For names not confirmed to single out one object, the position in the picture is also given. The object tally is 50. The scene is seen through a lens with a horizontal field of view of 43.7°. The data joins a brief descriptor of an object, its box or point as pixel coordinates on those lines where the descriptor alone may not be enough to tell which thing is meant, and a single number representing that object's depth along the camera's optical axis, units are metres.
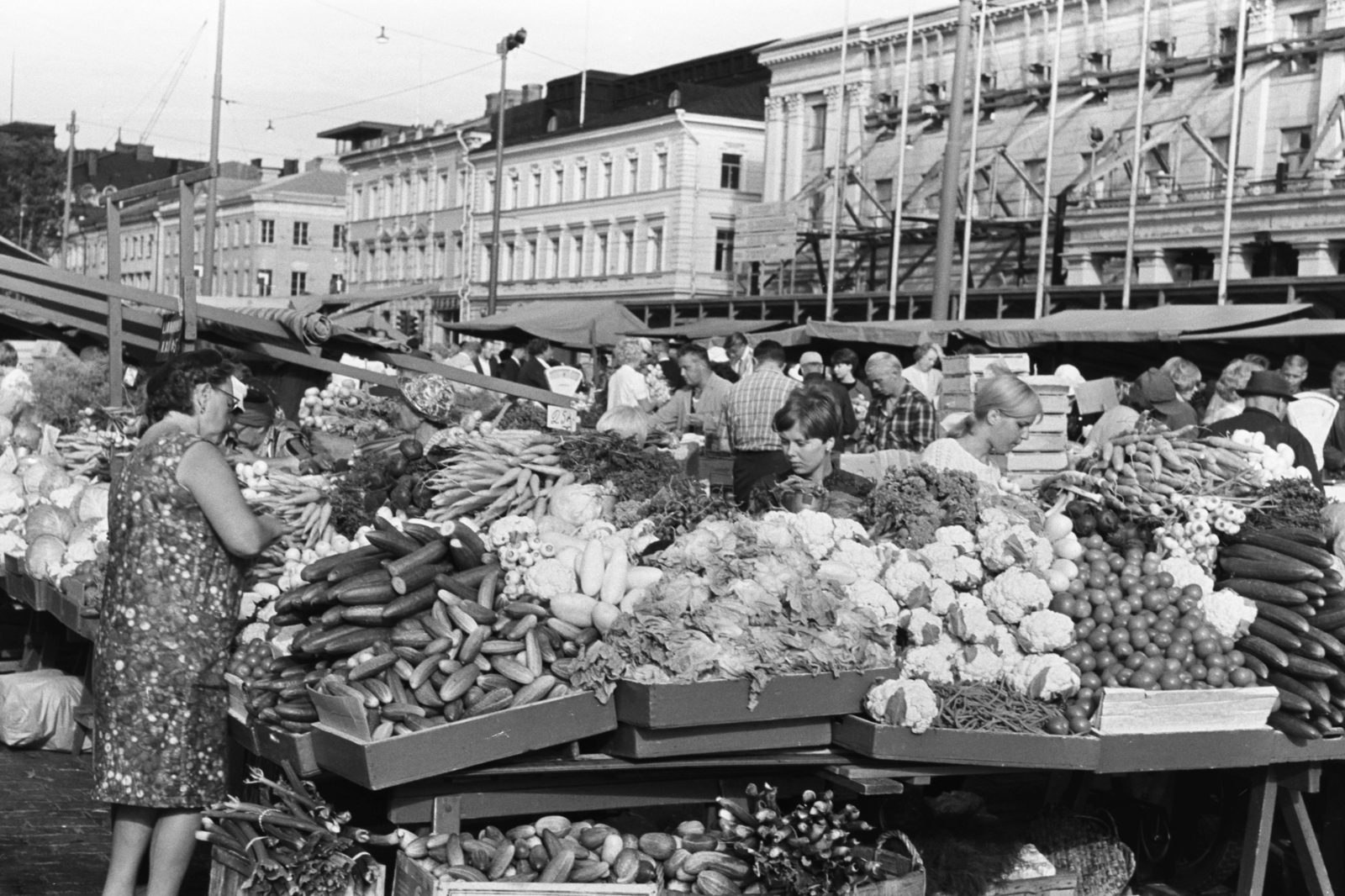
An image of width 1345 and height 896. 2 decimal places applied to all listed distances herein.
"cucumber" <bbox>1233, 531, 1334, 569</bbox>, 5.47
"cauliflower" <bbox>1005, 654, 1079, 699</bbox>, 4.97
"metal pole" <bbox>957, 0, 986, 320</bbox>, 30.81
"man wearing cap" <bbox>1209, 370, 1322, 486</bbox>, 7.51
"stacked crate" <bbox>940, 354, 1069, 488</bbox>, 8.16
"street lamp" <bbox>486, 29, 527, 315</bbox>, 39.06
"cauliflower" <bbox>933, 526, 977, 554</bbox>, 5.52
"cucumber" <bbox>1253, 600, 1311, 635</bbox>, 5.30
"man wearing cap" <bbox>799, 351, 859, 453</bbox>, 9.98
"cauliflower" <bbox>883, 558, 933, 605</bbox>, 5.31
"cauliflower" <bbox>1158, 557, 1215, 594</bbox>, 5.46
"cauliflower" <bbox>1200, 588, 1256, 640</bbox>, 5.30
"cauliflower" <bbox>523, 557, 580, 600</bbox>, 4.99
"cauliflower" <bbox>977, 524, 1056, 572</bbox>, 5.44
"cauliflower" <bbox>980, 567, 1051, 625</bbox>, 5.21
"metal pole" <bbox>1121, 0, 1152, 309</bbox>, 28.16
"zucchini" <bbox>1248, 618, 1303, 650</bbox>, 5.28
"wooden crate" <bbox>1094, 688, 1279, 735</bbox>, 4.98
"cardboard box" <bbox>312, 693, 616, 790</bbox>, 4.41
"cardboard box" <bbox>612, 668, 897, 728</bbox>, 4.57
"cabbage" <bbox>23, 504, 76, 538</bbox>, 8.49
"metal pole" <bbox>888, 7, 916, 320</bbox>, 33.03
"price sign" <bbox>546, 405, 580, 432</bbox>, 8.66
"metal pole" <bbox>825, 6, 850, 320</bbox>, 37.88
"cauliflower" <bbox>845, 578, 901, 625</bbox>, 5.17
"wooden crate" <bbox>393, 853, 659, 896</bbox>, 4.48
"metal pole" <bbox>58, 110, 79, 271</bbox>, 48.38
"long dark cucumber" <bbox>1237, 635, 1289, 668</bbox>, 5.24
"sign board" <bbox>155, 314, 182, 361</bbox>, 8.76
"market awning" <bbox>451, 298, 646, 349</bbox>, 21.98
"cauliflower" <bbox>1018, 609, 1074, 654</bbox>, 5.07
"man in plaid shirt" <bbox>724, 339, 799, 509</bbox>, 8.84
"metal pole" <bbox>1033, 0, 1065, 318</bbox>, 30.61
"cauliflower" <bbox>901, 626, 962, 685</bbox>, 4.99
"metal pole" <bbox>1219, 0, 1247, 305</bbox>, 26.66
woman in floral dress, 4.94
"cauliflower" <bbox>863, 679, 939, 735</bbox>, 4.74
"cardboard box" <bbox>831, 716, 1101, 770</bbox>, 4.74
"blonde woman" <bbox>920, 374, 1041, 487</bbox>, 6.73
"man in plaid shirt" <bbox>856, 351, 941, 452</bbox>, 10.21
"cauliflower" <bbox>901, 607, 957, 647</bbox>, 5.16
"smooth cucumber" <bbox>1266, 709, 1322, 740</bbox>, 5.20
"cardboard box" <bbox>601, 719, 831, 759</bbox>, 4.66
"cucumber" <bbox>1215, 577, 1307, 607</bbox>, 5.38
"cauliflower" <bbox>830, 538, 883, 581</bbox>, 5.41
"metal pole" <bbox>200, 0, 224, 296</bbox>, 34.25
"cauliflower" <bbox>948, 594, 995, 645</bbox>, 5.16
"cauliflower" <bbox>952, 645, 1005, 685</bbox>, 5.05
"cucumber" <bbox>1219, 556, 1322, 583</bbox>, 5.42
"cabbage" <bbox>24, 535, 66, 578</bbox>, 7.99
